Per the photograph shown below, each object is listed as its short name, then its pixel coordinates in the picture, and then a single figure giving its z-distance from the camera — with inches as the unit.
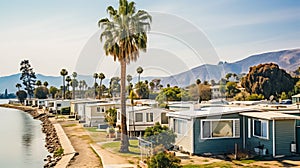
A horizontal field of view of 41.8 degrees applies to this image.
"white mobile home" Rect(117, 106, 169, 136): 1237.1
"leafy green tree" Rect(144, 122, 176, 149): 901.8
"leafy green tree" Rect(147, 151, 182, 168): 638.0
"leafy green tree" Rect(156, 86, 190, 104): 1998.6
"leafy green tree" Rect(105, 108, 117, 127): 1454.2
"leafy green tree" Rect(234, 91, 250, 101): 2453.0
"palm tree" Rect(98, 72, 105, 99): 3665.4
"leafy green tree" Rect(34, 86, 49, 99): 5073.8
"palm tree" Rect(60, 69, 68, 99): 3960.6
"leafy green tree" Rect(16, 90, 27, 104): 5620.1
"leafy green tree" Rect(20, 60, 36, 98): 5659.5
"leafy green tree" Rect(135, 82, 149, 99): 2672.0
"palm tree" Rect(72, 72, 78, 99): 4081.2
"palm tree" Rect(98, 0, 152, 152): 946.7
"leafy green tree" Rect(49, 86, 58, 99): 4975.6
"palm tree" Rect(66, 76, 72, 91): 4461.1
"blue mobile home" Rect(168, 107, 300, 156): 828.0
